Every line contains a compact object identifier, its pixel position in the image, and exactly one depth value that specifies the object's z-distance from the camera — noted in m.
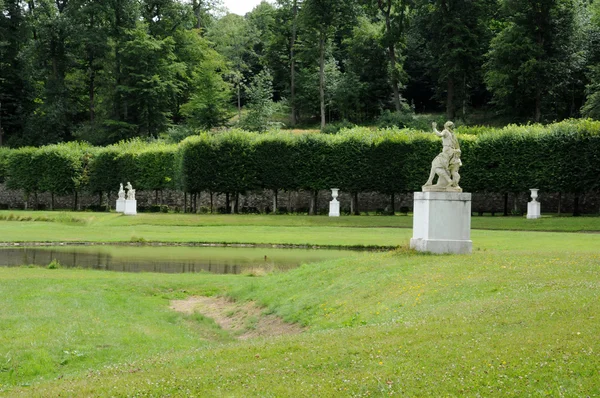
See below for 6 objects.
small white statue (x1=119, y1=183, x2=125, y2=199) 64.41
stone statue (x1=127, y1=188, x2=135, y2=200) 58.95
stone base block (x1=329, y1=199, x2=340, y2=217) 55.77
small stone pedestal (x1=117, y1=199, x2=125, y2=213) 64.06
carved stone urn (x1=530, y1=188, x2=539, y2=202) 51.13
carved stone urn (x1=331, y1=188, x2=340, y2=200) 56.08
